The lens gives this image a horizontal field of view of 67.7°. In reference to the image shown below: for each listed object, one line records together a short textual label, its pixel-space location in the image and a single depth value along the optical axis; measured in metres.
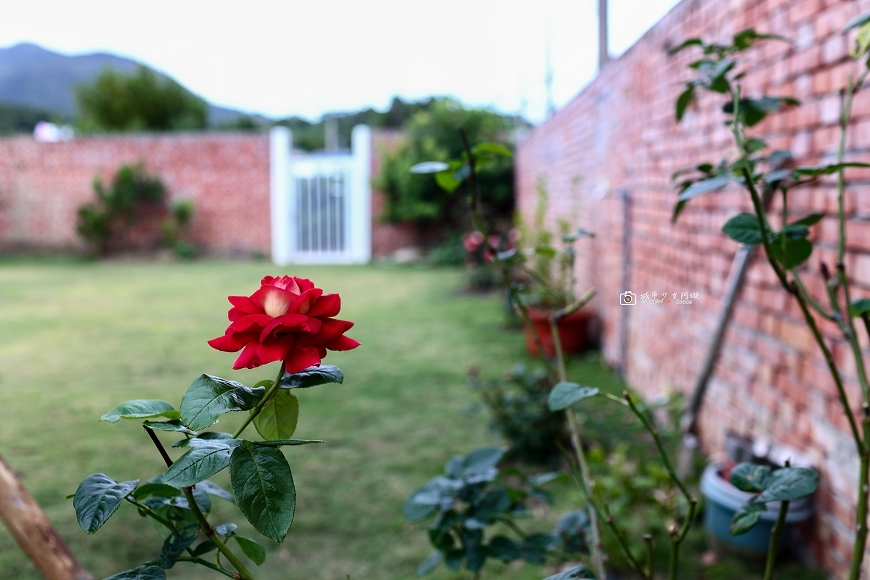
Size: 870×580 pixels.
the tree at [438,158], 8.85
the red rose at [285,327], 0.43
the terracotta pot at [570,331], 4.04
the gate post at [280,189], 9.88
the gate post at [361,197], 9.82
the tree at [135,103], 17.80
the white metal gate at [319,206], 9.94
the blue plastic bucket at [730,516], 1.56
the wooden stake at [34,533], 0.68
